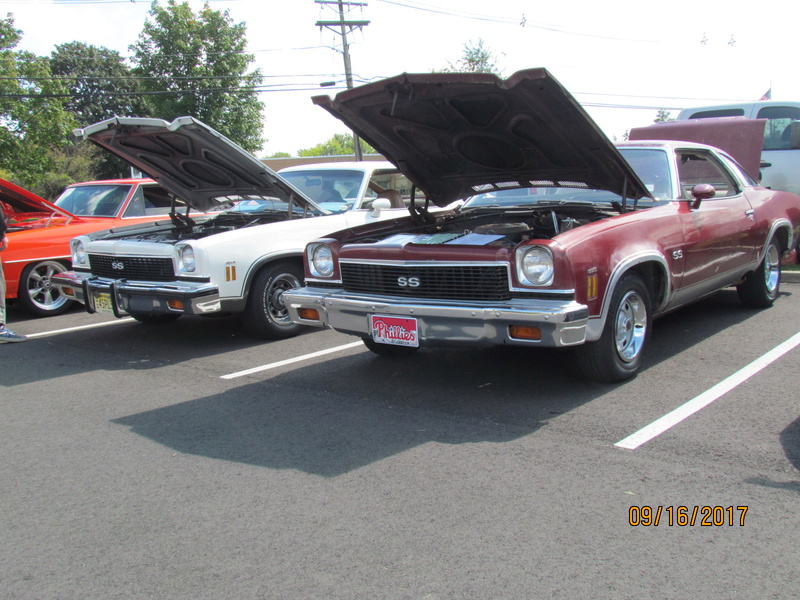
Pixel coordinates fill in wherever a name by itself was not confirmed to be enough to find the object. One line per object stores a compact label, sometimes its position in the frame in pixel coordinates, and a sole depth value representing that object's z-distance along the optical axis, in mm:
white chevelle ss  5969
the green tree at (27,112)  20453
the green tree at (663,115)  60481
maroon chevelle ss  4102
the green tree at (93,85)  46531
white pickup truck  10664
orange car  8219
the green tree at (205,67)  30797
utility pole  28214
